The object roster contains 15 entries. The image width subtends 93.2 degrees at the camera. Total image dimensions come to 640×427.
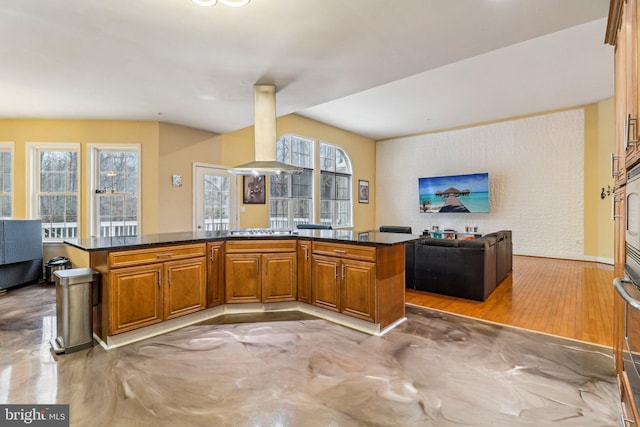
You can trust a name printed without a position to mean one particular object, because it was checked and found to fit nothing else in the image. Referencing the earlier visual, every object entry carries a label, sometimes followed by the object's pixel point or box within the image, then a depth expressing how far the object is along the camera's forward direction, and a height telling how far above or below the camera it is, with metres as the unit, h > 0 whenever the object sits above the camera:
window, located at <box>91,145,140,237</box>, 5.30 +0.41
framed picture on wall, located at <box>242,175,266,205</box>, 6.32 +0.52
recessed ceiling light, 2.17 +1.53
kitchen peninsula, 2.70 -0.66
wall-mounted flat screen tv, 7.73 +0.52
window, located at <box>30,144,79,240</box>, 5.18 +0.41
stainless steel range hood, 3.75 +1.12
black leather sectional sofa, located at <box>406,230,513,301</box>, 3.90 -0.74
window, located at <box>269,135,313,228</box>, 6.93 +0.59
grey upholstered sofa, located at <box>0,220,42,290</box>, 4.43 -0.57
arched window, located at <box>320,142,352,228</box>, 8.06 +0.74
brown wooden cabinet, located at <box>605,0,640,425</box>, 1.32 +0.42
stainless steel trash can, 2.54 -0.81
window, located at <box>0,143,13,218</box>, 5.04 +0.54
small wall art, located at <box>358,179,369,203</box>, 9.19 +0.68
